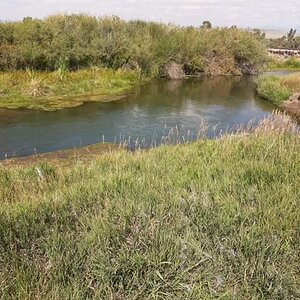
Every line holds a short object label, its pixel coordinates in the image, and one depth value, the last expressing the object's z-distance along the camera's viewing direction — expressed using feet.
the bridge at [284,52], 145.26
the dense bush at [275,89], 56.76
